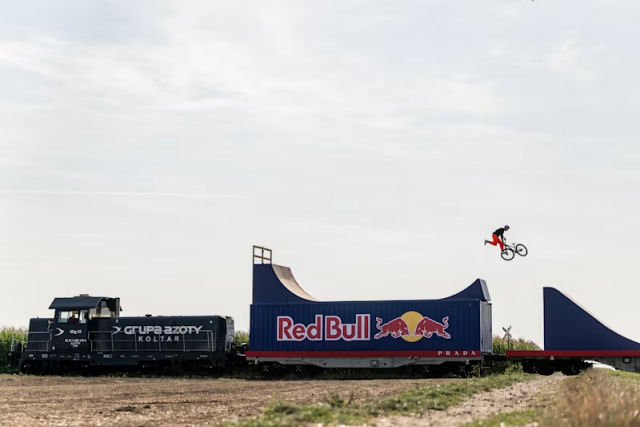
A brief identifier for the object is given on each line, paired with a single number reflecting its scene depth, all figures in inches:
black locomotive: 1664.6
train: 1507.1
